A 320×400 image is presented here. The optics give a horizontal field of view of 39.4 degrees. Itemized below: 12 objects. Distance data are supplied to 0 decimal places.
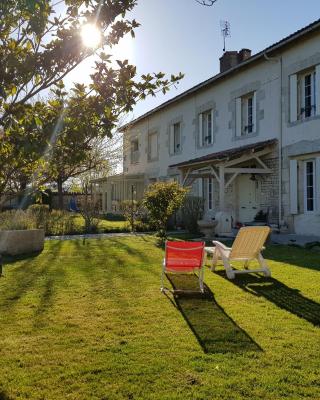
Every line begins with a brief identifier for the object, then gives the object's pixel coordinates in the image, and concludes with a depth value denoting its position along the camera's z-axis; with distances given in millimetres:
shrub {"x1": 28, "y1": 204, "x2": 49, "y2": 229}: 14523
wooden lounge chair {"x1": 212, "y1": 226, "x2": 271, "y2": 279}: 7340
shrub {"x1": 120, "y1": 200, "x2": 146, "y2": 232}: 16859
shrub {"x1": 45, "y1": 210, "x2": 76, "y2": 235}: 15180
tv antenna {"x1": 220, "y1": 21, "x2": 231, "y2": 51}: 19594
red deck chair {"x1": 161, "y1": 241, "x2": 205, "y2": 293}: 6688
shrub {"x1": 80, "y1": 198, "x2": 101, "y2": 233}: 15988
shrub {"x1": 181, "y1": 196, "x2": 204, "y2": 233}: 15543
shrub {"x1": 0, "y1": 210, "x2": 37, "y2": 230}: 11188
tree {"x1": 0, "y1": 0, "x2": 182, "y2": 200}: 3090
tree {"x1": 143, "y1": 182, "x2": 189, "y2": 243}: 13734
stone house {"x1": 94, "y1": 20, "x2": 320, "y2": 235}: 13523
